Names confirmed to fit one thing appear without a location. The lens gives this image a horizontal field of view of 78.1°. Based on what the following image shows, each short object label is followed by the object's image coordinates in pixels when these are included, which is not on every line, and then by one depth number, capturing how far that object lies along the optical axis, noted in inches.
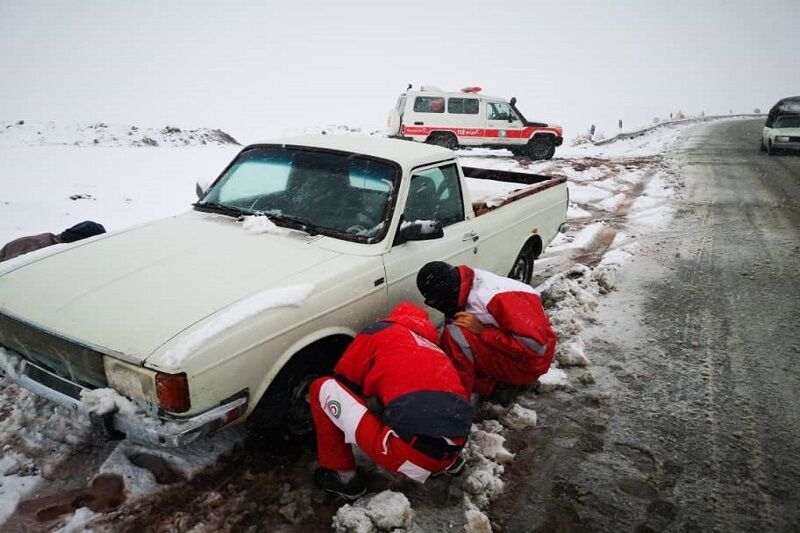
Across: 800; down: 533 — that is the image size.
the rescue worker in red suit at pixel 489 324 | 116.4
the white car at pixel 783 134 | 608.9
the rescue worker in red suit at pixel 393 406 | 86.7
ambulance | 606.2
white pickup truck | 88.7
